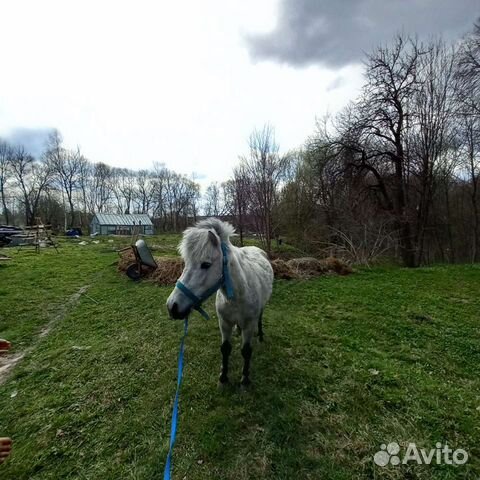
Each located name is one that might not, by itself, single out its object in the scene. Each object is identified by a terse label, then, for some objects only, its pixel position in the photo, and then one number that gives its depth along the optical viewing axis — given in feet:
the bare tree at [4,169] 131.13
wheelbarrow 29.78
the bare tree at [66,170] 143.23
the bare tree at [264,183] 41.52
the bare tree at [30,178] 133.18
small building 131.64
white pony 7.15
